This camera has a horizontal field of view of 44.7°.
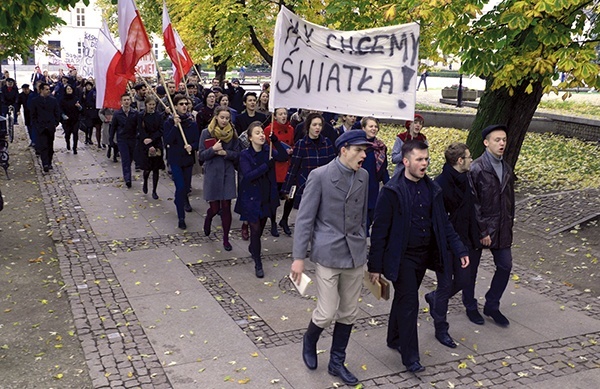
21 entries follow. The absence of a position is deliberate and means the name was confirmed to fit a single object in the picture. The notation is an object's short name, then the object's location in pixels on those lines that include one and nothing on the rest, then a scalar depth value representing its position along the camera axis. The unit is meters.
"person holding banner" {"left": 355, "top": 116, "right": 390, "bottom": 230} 9.27
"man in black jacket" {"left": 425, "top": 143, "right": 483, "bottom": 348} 6.38
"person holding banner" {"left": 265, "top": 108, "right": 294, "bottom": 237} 10.12
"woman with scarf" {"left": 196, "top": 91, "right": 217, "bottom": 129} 14.43
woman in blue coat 8.38
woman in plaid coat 8.84
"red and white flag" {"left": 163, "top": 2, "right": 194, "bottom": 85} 12.78
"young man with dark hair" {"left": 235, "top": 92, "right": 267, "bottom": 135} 12.24
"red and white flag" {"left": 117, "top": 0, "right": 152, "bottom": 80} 10.59
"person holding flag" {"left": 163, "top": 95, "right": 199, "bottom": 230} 10.64
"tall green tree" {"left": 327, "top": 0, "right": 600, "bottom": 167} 8.54
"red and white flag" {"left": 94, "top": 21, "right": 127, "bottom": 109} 11.15
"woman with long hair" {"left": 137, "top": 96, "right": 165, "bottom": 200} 12.45
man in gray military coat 5.56
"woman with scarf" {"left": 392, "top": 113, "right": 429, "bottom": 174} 9.25
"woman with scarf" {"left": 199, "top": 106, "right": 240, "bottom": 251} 9.45
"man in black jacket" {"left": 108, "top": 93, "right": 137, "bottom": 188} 13.88
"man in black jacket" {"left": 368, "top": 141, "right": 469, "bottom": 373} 5.64
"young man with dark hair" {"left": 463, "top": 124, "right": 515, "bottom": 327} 6.76
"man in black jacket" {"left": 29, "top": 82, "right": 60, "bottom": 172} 14.95
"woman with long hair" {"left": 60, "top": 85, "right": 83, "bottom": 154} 18.14
